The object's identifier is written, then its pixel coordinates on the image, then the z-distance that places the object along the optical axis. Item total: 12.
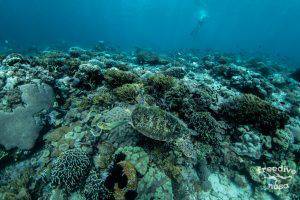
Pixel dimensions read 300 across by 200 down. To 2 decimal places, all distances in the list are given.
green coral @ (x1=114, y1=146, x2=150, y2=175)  3.13
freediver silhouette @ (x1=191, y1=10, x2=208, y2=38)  24.52
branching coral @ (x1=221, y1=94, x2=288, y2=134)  4.34
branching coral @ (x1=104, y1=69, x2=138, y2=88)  5.09
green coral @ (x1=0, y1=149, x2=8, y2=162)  3.79
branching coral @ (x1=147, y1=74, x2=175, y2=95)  4.81
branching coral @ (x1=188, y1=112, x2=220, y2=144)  4.04
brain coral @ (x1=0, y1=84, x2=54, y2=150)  3.92
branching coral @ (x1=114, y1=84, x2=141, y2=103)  4.52
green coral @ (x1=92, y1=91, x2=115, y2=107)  4.46
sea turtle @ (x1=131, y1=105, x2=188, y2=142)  3.27
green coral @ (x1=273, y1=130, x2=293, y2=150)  4.15
